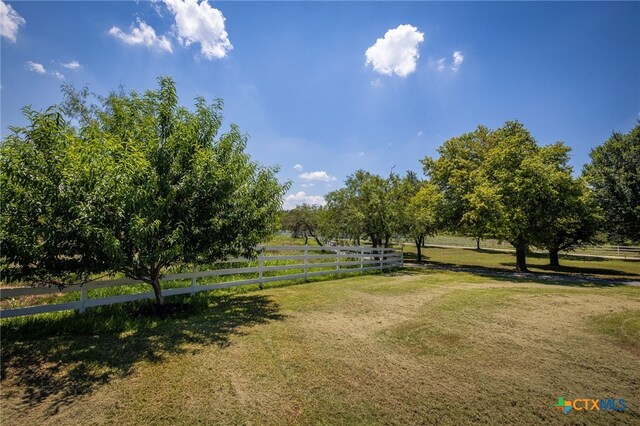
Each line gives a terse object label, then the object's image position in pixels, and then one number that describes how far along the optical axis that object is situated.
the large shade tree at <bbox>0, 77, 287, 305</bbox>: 4.92
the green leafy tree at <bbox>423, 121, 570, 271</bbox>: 16.83
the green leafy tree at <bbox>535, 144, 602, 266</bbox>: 17.00
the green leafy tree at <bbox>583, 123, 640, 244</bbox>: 20.83
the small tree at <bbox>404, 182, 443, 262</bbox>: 20.35
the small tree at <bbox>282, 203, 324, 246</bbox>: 47.05
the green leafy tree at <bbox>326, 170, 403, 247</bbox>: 18.41
